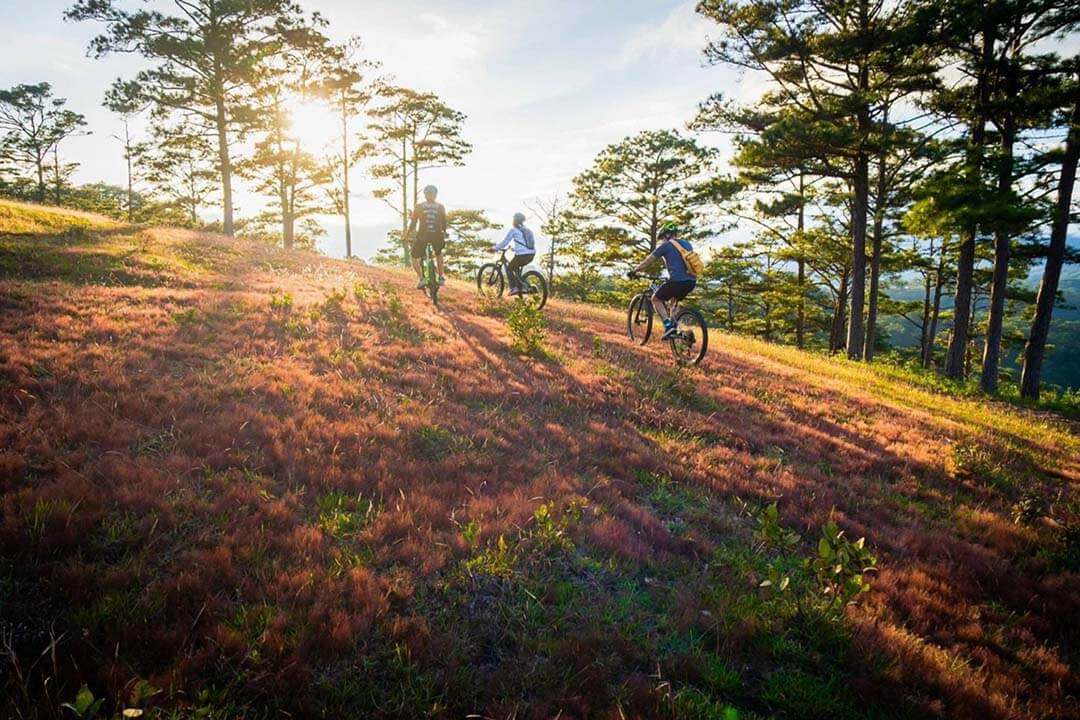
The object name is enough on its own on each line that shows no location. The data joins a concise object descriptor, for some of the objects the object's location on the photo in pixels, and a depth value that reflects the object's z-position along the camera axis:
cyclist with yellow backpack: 10.91
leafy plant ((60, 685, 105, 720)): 1.79
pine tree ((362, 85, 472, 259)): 36.41
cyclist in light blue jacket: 13.86
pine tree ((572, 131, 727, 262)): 36.66
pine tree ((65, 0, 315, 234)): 23.64
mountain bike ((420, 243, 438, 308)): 14.34
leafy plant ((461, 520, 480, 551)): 3.95
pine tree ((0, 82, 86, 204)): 45.12
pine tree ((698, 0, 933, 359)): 17.59
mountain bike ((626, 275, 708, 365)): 11.76
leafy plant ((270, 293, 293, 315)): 10.34
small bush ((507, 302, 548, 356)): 10.23
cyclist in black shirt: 14.10
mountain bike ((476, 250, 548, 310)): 14.98
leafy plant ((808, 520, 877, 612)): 3.56
